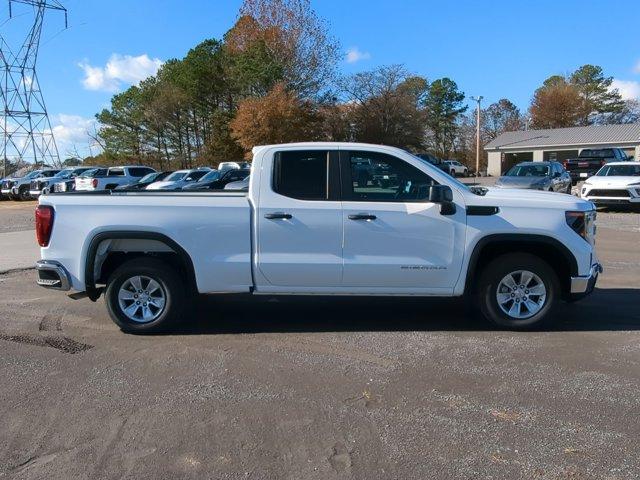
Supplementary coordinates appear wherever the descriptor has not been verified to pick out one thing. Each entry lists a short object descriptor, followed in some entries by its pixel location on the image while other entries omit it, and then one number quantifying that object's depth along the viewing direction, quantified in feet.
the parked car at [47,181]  108.78
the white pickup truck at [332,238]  19.39
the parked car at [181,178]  76.71
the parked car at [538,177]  62.97
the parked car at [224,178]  64.95
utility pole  194.34
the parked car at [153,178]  87.15
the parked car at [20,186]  114.73
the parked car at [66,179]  97.92
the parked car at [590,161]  115.14
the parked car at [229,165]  106.32
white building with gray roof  169.89
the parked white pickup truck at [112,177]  94.85
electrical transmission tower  171.63
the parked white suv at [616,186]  61.87
